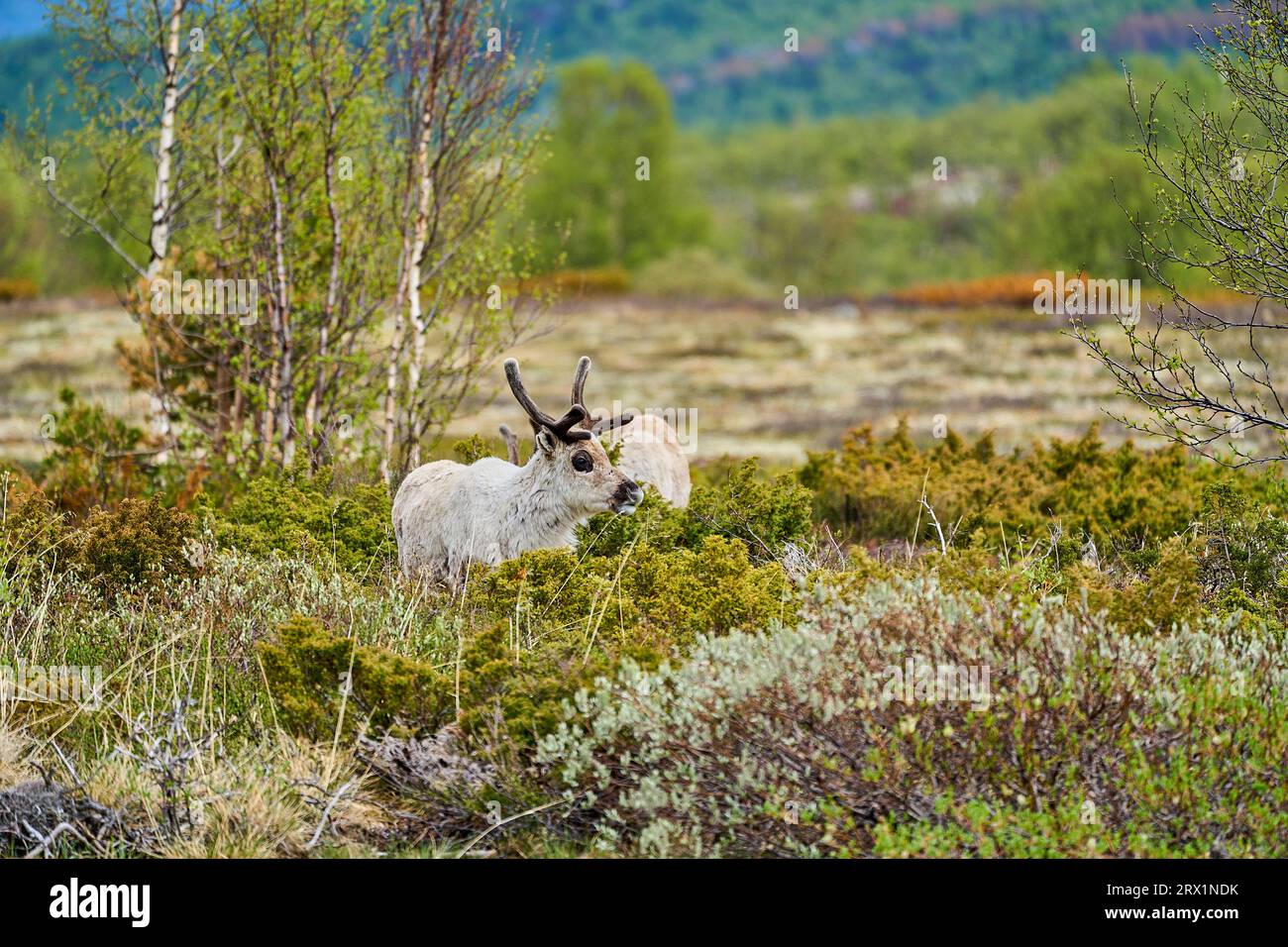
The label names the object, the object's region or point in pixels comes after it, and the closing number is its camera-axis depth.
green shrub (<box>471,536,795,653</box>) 6.93
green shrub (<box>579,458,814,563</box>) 8.92
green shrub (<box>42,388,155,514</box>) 11.79
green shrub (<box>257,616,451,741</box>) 6.06
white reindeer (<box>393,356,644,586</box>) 7.89
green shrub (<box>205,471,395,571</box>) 8.65
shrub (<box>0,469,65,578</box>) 8.20
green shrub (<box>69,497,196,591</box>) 8.20
